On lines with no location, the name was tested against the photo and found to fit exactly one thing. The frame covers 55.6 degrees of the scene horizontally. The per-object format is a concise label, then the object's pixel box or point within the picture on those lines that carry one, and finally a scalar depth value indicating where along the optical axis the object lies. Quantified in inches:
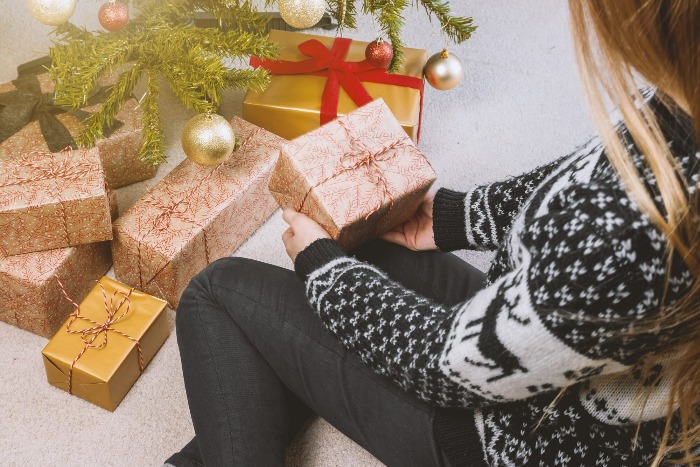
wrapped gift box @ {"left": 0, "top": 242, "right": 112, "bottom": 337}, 42.4
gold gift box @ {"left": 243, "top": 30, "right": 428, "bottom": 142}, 53.0
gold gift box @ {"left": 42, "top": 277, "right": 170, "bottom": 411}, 41.2
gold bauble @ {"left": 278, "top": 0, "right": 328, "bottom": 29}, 43.1
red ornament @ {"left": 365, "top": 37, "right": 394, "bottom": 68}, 52.2
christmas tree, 42.3
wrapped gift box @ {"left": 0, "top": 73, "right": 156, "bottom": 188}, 46.7
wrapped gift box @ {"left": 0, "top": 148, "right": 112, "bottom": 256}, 40.9
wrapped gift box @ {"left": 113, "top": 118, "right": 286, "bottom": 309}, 44.6
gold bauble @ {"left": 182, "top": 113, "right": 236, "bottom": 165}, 44.3
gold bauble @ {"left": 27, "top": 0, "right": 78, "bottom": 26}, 39.6
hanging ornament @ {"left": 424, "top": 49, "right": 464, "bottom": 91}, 54.1
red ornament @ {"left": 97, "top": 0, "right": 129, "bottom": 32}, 42.3
